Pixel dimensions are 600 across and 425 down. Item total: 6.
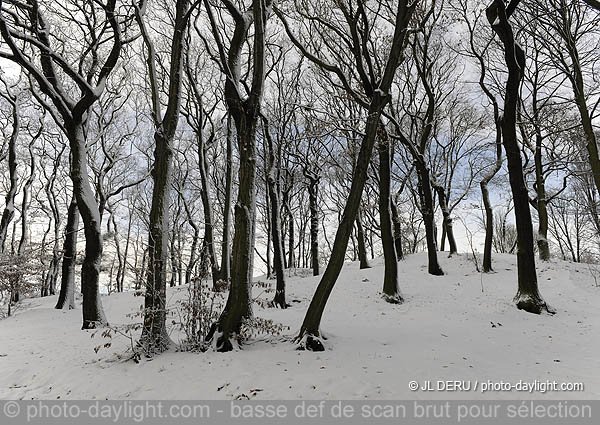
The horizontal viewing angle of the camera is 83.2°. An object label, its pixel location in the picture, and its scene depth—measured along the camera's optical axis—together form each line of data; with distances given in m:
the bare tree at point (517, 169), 8.13
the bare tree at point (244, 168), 5.48
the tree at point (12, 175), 13.50
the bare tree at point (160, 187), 5.17
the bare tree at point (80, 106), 7.84
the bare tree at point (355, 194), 5.37
